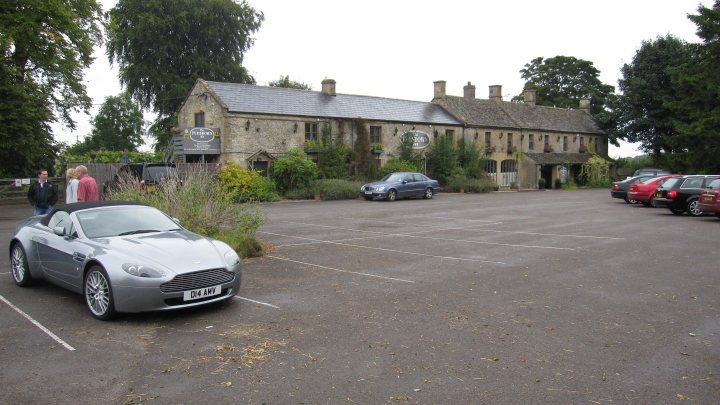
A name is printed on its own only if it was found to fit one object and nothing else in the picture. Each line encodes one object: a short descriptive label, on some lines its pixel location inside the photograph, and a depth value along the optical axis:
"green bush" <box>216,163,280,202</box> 28.09
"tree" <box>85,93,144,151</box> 77.81
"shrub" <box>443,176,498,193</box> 39.06
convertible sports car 6.36
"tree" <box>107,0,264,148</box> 44.44
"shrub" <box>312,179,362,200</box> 30.67
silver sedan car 29.47
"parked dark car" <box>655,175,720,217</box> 19.84
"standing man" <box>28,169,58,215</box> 11.73
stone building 32.19
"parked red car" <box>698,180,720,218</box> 17.83
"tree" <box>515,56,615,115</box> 69.50
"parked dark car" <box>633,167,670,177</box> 34.44
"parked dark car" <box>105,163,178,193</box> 21.49
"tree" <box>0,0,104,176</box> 26.12
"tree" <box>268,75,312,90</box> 67.31
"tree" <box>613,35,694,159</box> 47.50
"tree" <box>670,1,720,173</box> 33.69
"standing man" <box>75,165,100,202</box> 11.10
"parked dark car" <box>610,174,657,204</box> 27.50
